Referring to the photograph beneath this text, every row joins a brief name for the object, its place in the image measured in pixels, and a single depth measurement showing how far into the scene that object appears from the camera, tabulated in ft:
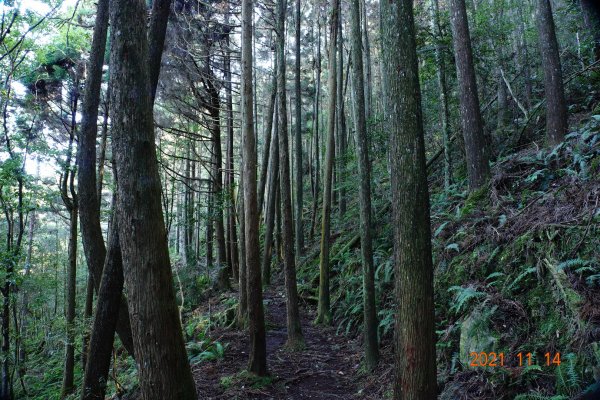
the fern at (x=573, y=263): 14.65
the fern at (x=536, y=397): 11.61
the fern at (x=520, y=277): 16.42
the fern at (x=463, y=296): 17.84
